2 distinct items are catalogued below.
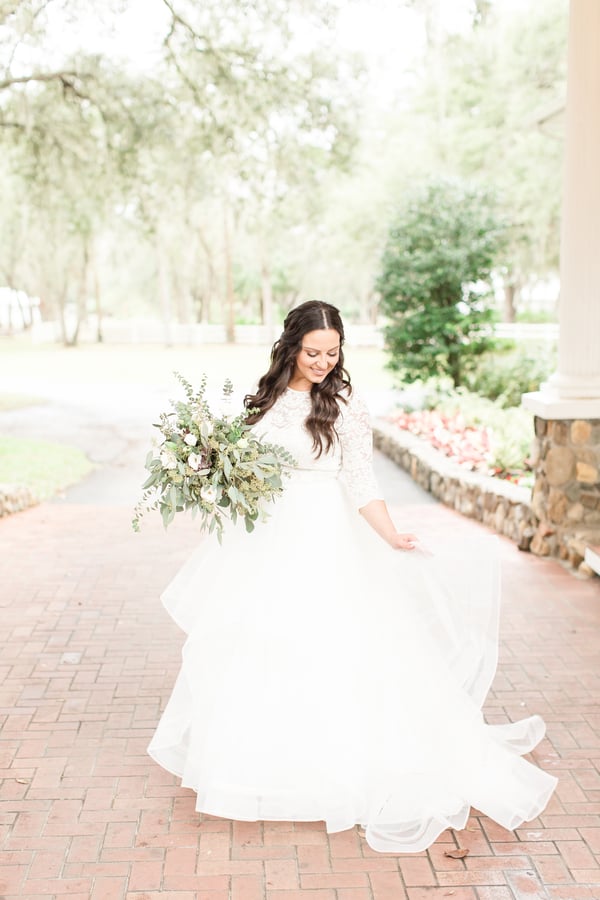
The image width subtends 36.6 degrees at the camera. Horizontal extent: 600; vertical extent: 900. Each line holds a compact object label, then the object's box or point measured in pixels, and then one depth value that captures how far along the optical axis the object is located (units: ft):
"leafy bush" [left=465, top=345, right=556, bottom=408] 38.73
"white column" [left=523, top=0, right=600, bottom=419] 18.75
